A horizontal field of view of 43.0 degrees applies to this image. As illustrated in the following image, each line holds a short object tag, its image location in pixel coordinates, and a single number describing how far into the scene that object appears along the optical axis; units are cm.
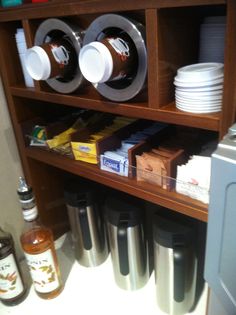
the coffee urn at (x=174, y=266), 79
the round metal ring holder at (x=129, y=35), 61
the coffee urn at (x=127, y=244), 89
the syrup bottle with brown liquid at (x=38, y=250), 88
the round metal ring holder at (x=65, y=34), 72
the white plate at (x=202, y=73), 56
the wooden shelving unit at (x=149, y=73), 55
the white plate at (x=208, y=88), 57
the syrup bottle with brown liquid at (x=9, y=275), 91
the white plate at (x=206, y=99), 58
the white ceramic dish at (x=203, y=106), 58
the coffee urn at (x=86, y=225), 100
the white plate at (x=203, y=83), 56
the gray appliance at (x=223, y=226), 43
